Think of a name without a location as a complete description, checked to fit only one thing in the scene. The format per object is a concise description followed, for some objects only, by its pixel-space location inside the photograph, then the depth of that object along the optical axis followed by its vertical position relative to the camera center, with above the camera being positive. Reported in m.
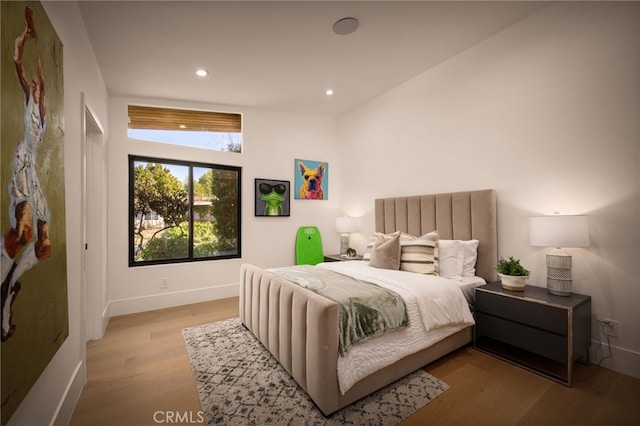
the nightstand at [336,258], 4.08 -0.71
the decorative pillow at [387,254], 2.90 -0.46
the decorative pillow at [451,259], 2.73 -0.49
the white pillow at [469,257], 2.73 -0.47
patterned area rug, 1.61 -1.21
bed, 1.59 -0.71
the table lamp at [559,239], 2.04 -0.22
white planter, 2.25 -0.60
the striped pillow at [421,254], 2.72 -0.44
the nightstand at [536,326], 1.90 -0.88
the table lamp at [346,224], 4.40 -0.20
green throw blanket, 1.71 -0.65
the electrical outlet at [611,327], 2.07 -0.90
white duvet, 1.68 -0.85
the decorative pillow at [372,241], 3.23 -0.38
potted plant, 2.26 -0.54
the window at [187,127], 3.62 +1.22
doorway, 2.63 -0.18
